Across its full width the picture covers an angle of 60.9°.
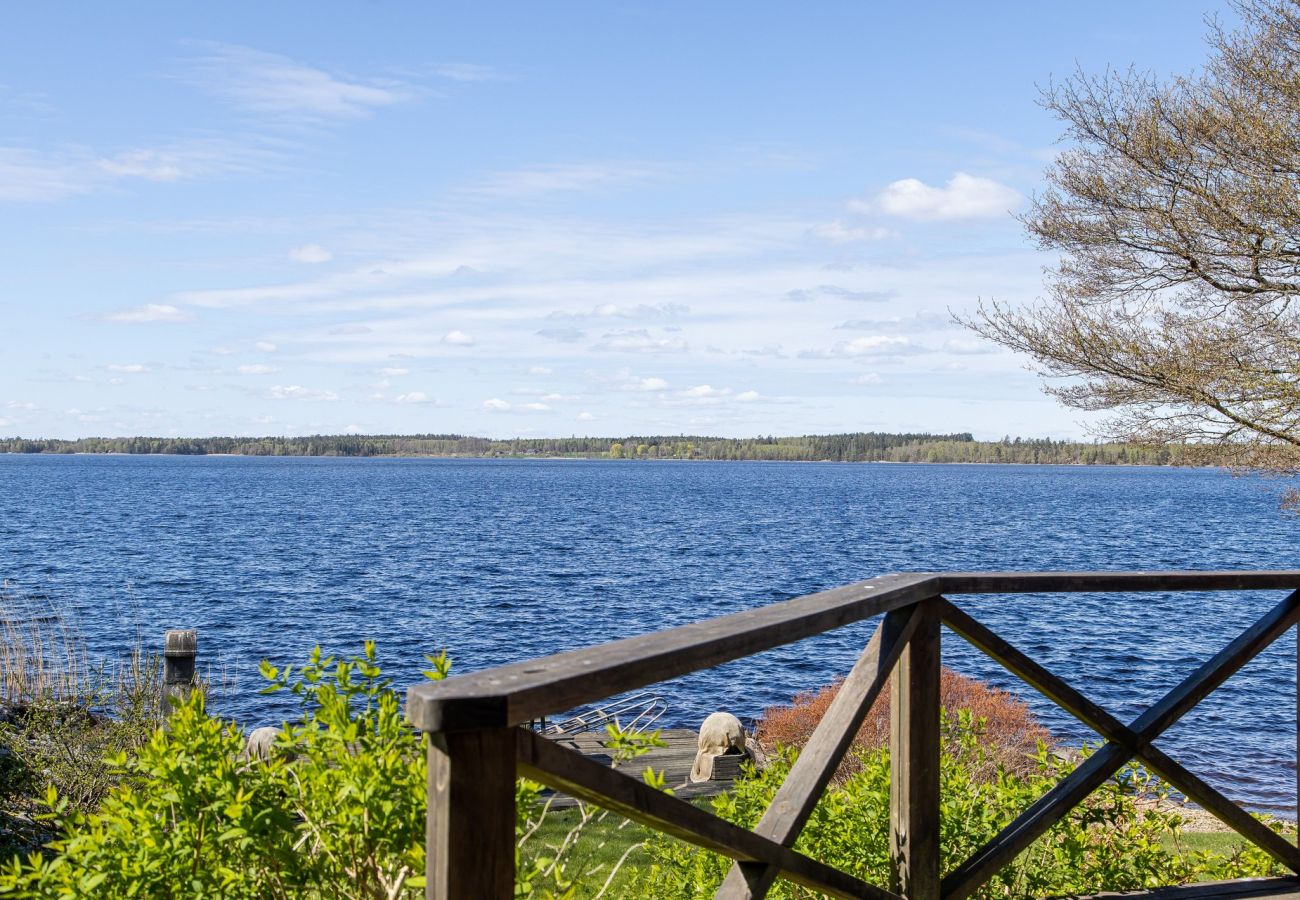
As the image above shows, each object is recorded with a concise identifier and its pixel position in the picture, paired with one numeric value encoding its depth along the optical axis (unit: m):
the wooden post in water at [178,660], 8.66
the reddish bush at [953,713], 10.07
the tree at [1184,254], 12.80
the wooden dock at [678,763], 10.62
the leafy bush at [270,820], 2.31
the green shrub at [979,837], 3.48
